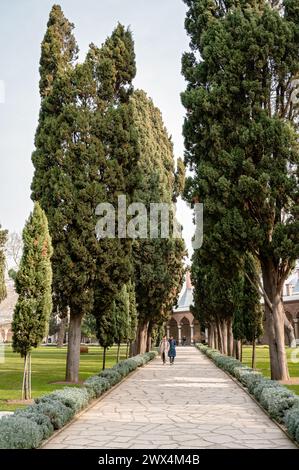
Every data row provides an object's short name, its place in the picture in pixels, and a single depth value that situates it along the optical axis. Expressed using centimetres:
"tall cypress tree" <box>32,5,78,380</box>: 1580
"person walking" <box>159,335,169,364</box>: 2808
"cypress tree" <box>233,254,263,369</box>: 2134
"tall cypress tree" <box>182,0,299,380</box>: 1495
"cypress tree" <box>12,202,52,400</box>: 1224
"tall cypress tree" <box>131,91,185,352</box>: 2731
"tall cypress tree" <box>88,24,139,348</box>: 1642
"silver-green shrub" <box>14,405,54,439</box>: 754
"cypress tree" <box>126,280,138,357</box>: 2392
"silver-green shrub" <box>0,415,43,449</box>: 647
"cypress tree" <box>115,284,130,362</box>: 2098
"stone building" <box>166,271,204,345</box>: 7469
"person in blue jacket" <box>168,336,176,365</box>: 2806
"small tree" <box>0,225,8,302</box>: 3092
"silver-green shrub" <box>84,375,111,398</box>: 1210
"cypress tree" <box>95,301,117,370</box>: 2000
